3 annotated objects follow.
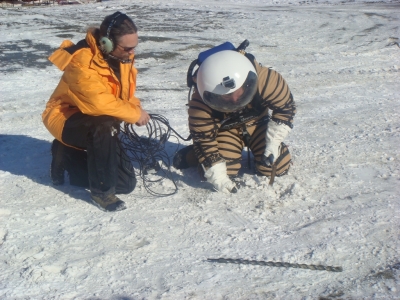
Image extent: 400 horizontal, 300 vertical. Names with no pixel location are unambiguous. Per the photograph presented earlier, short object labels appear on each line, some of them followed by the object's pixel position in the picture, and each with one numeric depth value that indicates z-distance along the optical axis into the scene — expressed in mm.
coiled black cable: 4051
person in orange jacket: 3348
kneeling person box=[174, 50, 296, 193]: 3479
